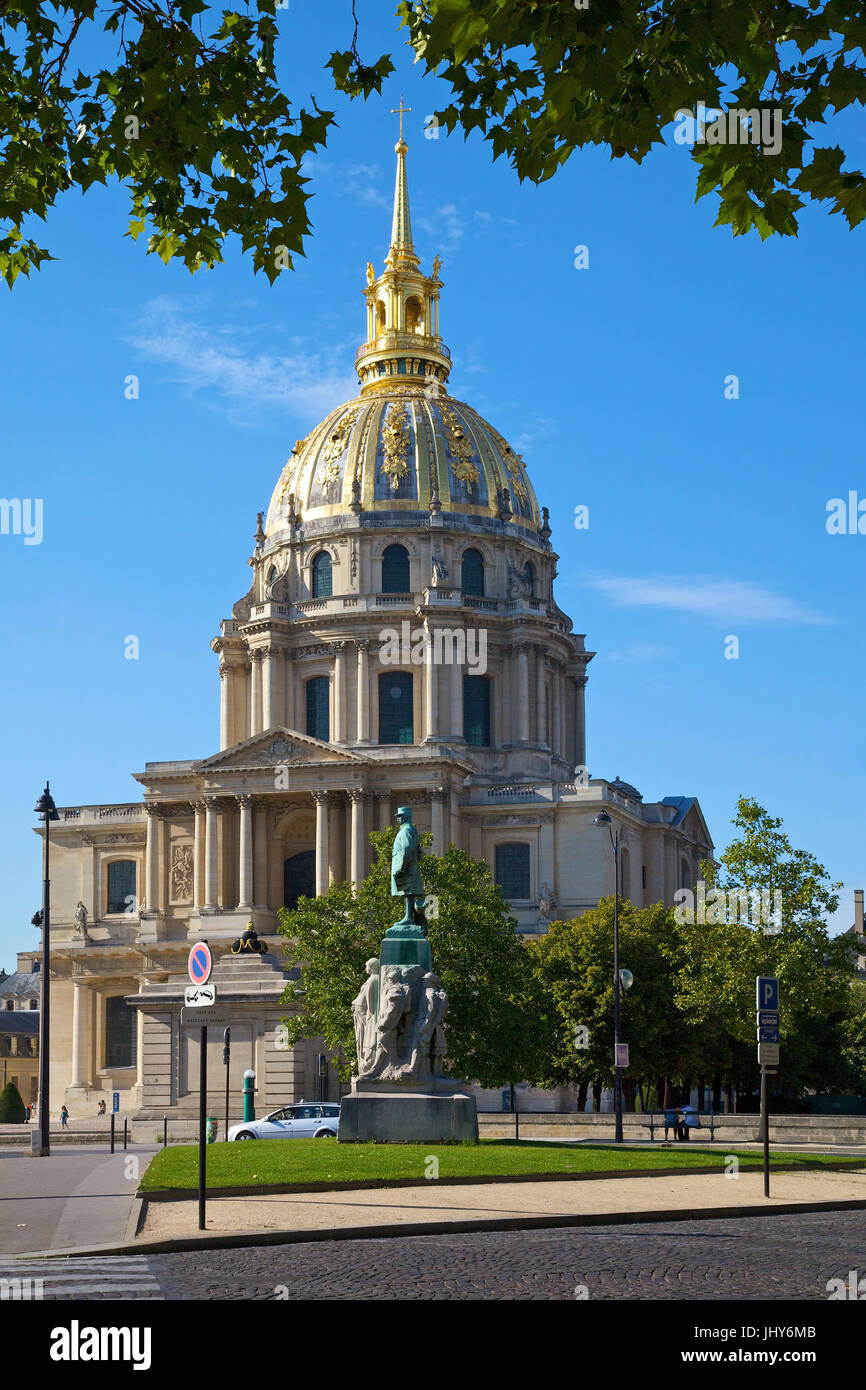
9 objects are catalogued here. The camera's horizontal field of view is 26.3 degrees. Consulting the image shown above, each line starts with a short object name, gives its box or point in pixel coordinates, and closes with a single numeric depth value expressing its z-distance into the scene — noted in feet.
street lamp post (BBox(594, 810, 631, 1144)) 156.19
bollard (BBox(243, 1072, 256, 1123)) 154.40
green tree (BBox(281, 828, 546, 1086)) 155.43
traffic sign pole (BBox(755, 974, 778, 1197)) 91.20
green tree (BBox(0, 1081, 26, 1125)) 247.50
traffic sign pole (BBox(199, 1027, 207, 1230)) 66.49
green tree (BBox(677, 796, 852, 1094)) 173.99
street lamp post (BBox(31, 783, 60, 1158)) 143.54
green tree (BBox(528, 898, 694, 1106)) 213.25
